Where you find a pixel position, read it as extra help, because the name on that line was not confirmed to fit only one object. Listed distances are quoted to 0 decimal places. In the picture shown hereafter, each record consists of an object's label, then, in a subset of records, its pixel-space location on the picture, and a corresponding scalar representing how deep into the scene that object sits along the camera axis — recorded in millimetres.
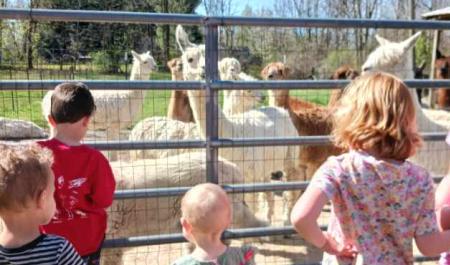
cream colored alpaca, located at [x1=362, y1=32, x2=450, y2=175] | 4688
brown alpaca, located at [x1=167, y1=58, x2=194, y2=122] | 8413
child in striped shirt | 1606
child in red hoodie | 2330
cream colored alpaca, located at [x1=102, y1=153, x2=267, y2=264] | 3689
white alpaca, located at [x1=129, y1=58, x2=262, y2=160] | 5656
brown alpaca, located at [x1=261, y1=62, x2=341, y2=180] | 5832
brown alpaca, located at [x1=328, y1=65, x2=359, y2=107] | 8030
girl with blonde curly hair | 1748
